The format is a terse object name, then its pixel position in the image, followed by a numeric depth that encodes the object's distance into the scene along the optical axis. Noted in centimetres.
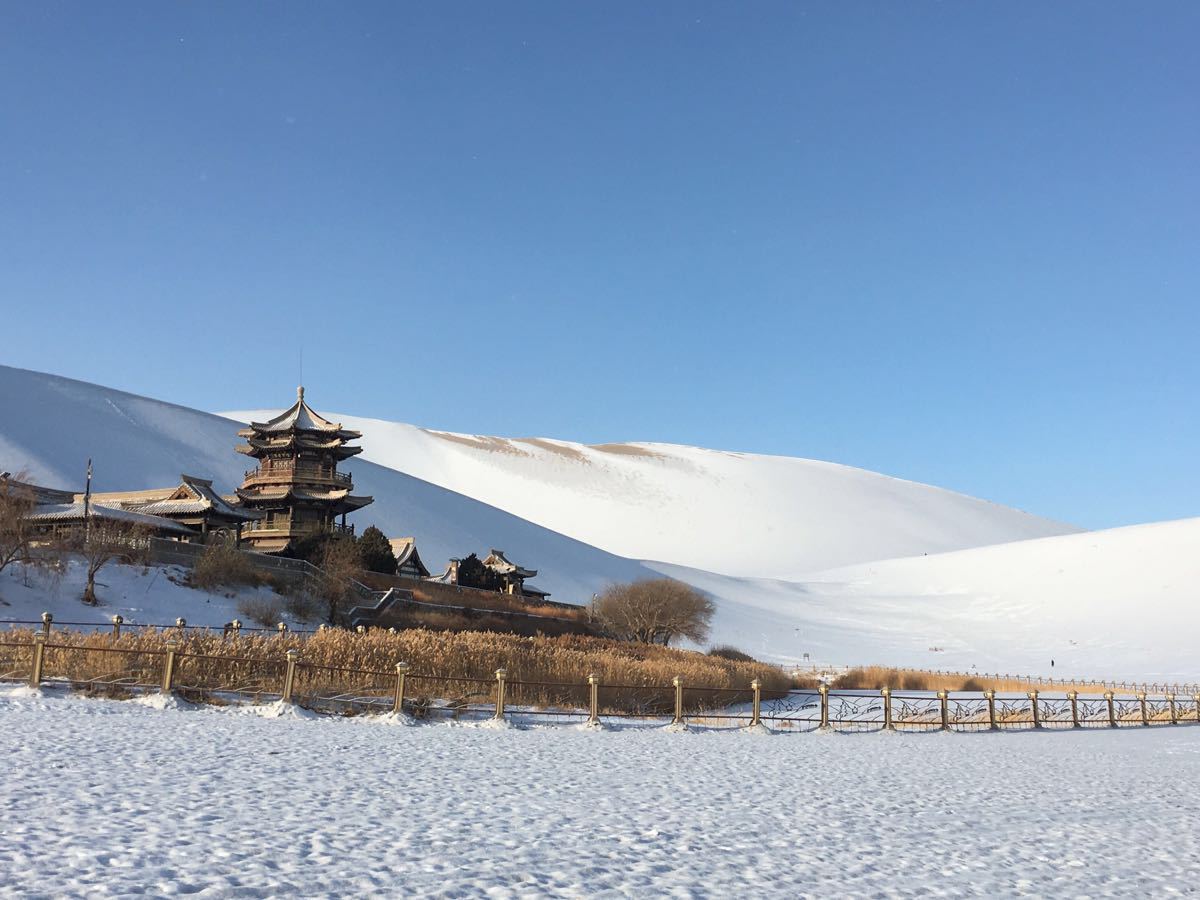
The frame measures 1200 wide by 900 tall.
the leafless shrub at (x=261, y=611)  3422
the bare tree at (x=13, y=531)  3198
